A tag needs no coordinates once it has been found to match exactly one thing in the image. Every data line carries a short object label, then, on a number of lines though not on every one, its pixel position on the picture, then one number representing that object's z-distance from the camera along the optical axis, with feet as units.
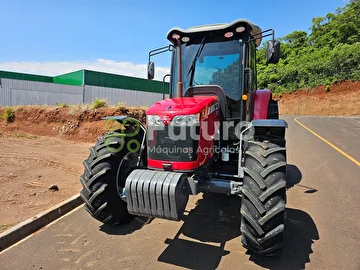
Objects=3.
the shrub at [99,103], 44.27
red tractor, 9.77
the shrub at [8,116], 49.03
